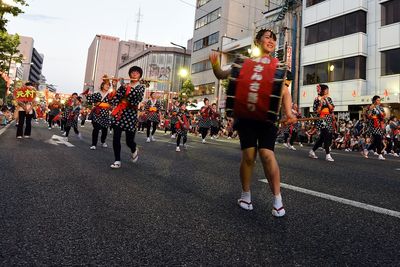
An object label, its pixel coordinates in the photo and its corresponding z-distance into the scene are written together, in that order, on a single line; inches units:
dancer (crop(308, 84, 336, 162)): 342.5
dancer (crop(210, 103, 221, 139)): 549.6
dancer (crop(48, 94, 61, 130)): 704.4
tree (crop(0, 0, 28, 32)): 649.0
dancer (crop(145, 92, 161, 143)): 546.9
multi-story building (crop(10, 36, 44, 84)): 5172.2
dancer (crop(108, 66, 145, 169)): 221.5
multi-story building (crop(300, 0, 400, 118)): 853.2
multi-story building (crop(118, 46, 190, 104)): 3164.4
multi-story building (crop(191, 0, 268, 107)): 1792.6
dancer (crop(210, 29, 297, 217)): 116.3
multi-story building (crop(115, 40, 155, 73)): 5467.5
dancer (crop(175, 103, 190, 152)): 394.6
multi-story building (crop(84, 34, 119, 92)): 6368.1
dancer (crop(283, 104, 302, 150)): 548.1
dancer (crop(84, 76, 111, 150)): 330.3
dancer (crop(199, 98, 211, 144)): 544.7
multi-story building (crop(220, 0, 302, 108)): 1104.8
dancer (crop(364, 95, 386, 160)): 415.2
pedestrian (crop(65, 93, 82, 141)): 444.1
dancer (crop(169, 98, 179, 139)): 420.0
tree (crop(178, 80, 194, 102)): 1630.7
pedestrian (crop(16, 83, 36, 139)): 420.8
